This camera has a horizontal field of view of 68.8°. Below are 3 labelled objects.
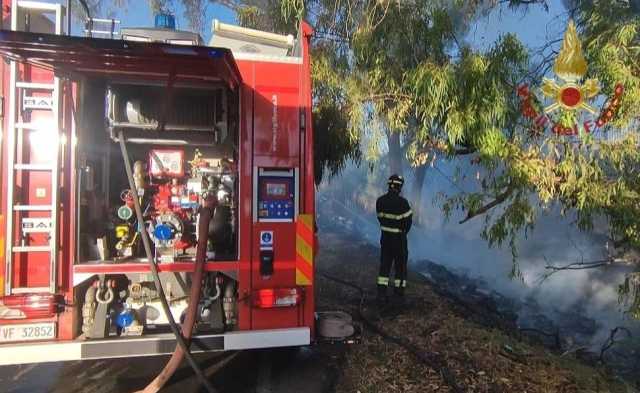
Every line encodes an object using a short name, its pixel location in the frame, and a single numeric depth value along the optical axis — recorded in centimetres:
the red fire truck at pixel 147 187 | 346
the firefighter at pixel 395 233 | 684
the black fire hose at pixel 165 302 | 352
